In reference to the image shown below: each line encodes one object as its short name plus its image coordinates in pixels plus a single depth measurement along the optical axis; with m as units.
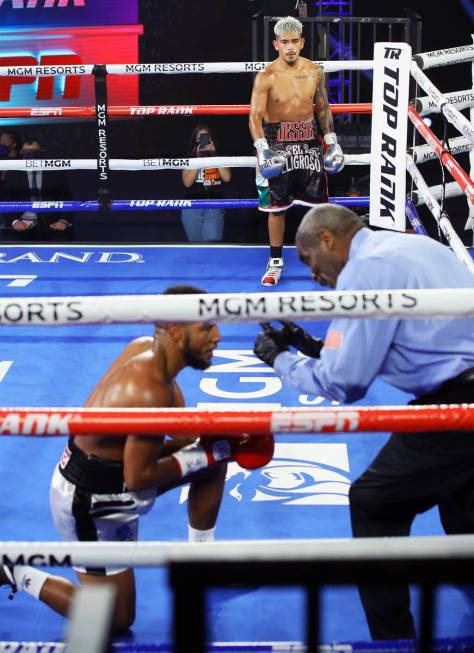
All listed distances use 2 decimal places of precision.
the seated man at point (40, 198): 7.71
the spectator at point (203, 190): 7.13
